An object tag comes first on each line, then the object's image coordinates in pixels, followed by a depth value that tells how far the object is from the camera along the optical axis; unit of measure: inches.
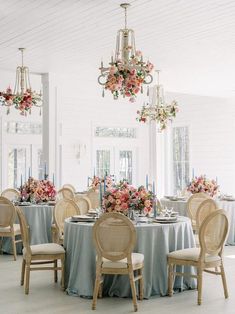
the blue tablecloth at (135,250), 221.3
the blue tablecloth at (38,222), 330.0
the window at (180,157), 592.4
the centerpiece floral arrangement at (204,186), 386.0
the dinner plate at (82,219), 236.5
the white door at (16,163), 493.7
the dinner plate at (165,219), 232.2
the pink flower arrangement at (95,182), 421.9
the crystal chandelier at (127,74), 246.4
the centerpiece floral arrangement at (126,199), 230.7
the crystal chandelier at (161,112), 415.5
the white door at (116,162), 542.9
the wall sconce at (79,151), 508.1
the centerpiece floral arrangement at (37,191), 345.4
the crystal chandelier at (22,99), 374.3
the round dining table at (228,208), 377.7
